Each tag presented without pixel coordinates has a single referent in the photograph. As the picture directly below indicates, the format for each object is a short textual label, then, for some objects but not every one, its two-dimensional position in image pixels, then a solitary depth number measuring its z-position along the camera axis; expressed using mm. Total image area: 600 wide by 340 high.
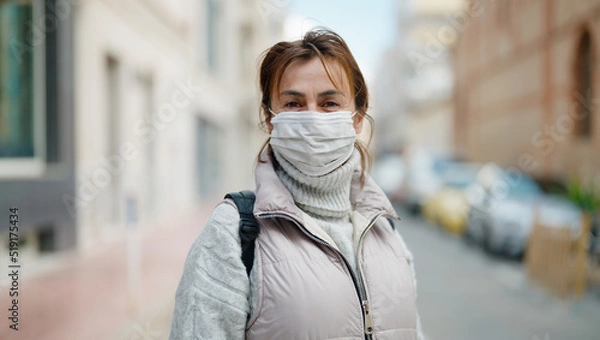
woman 1516
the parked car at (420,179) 19969
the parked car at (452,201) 14438
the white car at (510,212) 10625
